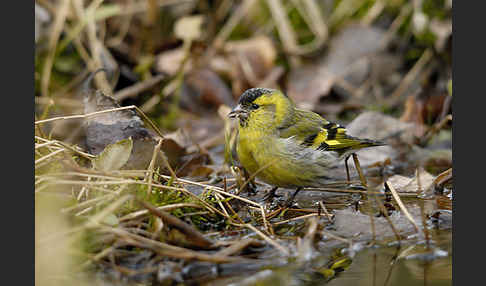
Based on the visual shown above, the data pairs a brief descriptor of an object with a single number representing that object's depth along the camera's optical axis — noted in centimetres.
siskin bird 795
